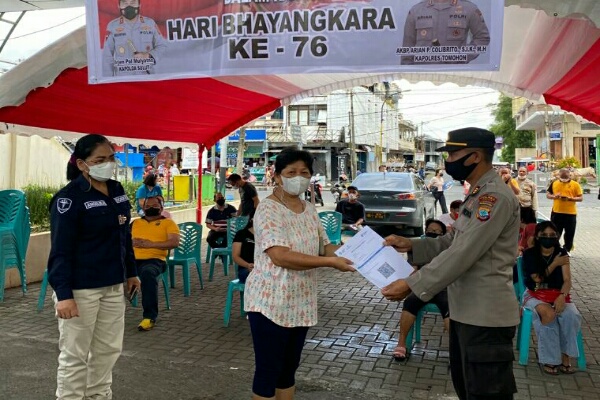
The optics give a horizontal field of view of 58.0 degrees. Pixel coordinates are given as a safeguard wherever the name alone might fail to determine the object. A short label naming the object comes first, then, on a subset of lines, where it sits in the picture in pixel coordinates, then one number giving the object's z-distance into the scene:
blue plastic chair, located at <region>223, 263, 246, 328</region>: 5.63
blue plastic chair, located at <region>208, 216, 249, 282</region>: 7.79
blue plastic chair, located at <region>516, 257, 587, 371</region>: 4.44
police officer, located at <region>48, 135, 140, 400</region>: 2.97
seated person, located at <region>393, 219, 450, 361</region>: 4.64
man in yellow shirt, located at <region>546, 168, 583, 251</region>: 9.33
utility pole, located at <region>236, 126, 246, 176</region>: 21.94
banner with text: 3.63
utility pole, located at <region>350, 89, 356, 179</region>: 38.09
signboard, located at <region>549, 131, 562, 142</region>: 40.58
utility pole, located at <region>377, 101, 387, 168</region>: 52.35
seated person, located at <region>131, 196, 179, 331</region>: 5.86
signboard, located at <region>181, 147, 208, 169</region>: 14.80
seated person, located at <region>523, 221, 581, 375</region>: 4.32
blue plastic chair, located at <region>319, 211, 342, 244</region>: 9.12
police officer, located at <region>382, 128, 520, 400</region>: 2.43
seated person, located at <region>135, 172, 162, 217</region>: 8.99
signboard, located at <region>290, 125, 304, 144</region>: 40.12
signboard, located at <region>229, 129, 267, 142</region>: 40.78
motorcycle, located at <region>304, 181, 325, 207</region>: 18.94
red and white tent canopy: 4.84
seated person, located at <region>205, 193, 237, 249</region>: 8.41
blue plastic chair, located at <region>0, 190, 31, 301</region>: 6.70
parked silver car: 12.48
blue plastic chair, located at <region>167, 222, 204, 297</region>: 7.26
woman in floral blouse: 2.73
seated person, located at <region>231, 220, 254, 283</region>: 5.19
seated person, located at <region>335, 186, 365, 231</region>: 10.02
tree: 61.90
